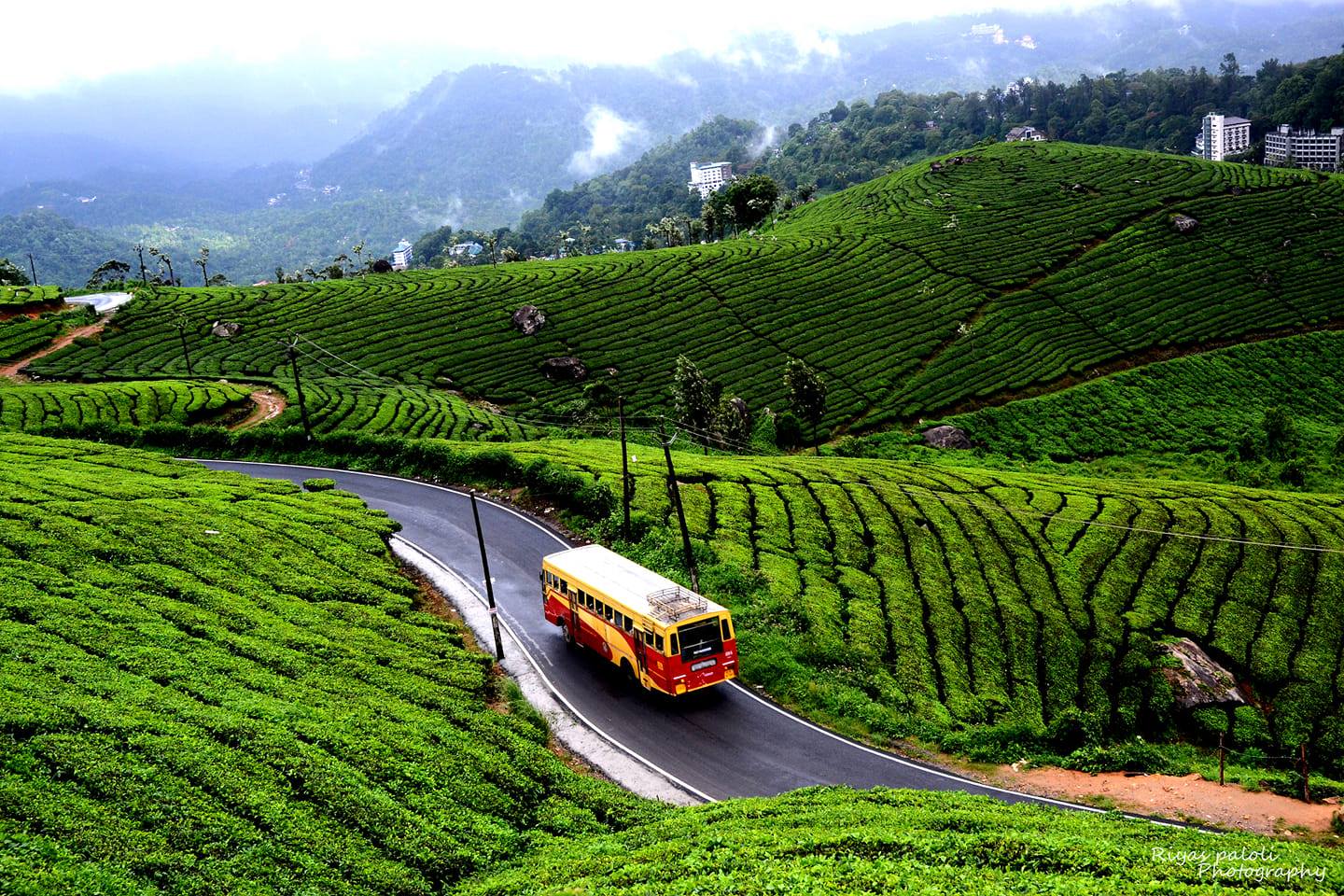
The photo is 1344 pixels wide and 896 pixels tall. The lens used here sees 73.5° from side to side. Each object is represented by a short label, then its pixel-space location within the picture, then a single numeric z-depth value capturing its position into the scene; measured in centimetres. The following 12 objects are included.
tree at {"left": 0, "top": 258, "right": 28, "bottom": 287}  10412
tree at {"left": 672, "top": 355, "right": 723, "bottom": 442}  5903
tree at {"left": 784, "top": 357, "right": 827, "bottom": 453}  6041
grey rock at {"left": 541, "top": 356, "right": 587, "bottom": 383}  7431
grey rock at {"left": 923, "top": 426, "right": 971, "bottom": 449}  6631
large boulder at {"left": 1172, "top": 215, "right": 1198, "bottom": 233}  9950
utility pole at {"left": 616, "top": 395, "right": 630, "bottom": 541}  3547
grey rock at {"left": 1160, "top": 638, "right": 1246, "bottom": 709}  2953
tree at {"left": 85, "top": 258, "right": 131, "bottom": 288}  10485
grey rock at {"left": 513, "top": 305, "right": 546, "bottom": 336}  7994
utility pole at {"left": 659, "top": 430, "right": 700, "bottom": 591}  3061
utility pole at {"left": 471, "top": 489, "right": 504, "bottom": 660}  2984
